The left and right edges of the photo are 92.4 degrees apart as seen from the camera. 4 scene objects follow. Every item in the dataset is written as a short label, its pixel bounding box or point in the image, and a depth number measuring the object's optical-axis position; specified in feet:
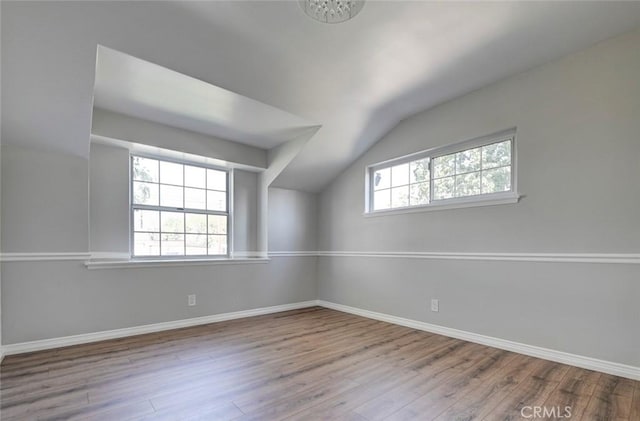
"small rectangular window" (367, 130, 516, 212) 9.45
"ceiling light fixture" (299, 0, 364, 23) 5.96
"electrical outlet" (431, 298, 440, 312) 10.59
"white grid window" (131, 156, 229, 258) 11.40
